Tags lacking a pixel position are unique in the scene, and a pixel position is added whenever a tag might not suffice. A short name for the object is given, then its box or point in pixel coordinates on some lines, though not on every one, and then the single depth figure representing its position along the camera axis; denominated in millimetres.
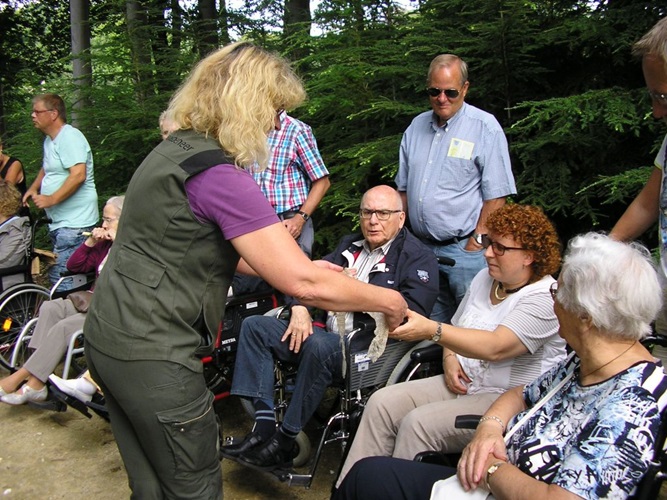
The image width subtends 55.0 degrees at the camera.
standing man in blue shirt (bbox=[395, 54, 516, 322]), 3457
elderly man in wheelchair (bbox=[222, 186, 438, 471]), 2965
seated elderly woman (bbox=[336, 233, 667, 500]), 1659
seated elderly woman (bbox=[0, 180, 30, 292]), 4934
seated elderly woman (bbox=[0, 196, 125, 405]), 3932
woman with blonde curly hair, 1737
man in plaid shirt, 3939
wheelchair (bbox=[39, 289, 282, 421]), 3551
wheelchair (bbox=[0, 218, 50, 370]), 4832
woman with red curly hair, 2449
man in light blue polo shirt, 5023
